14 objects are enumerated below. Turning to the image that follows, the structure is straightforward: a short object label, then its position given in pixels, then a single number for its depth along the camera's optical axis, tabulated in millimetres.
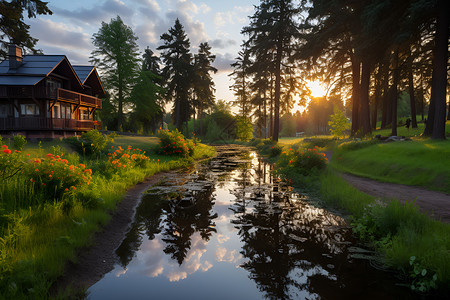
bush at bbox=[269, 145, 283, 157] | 21812
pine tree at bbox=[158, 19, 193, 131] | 38875
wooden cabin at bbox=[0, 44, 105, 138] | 21859
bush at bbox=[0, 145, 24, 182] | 5871
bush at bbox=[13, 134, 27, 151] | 11141
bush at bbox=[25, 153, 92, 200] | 6176
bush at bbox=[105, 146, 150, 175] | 10760
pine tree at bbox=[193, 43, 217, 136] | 46312
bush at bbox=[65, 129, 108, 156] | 15000
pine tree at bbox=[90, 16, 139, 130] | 39312
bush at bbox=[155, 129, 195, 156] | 19266
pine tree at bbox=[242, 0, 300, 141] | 25500
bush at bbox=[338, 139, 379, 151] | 16703
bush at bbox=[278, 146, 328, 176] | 12250
